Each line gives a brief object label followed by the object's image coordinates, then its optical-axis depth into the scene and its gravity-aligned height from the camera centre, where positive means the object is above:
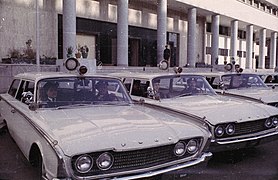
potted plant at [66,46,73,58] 16.04 +1.02
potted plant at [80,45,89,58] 18.48 +1.16
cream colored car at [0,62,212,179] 3.04 -0.64
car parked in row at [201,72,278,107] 7.32 -0.28
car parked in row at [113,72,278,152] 4.65 -0.55
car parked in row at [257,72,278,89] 10.70 -0.17
